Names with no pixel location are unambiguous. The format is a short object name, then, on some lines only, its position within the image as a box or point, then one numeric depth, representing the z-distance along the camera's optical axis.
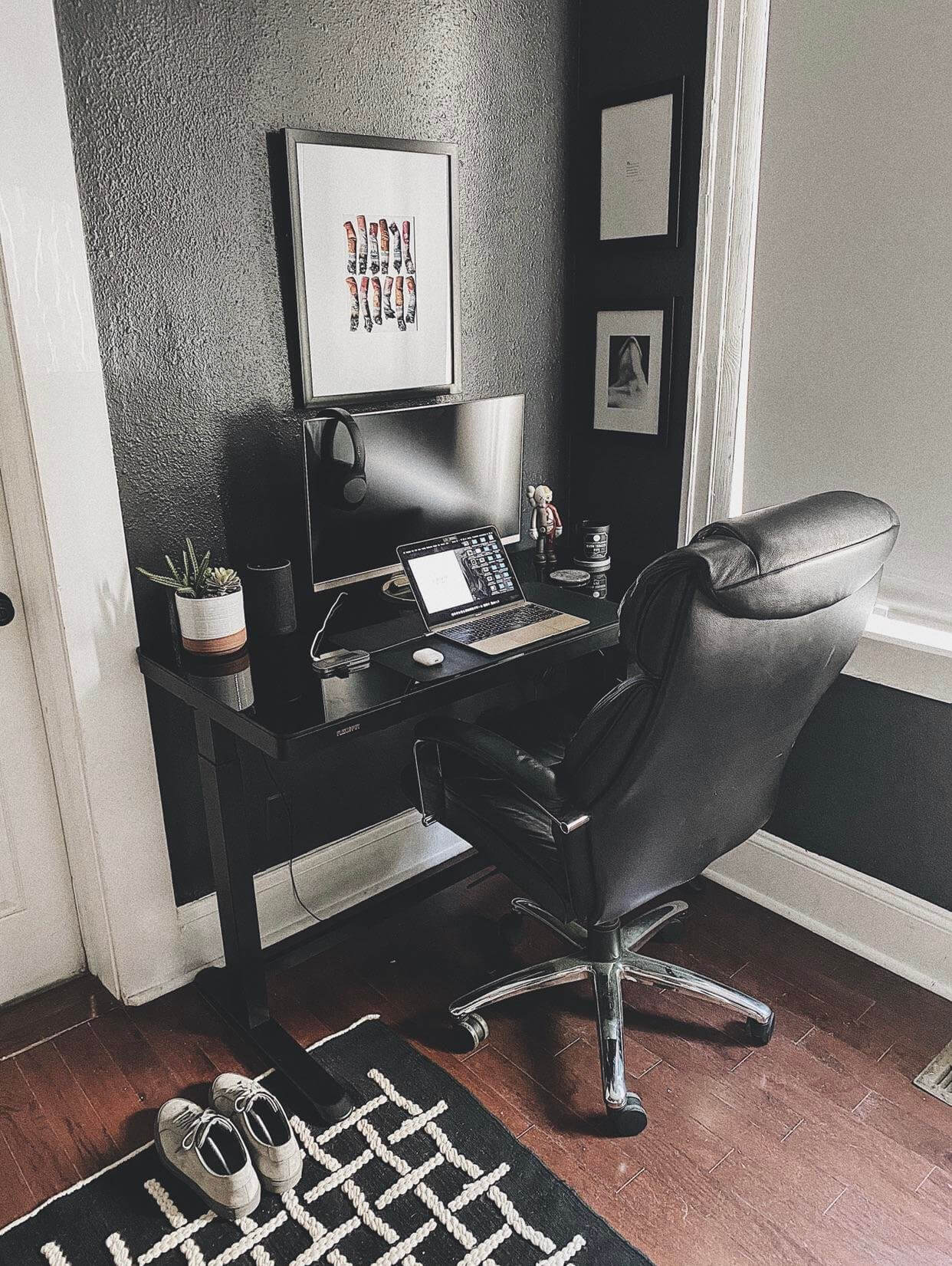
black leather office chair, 1.41
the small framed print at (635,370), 2.41
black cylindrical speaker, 1.98
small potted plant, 1.83
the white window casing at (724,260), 2.11
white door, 1.96
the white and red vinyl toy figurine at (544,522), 2.39
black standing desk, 1.67
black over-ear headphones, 1.96
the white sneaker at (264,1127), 1.67
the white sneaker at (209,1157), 1.62
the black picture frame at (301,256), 1.96
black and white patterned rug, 1.57
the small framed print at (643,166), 2.27
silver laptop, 2.02
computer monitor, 2.00
